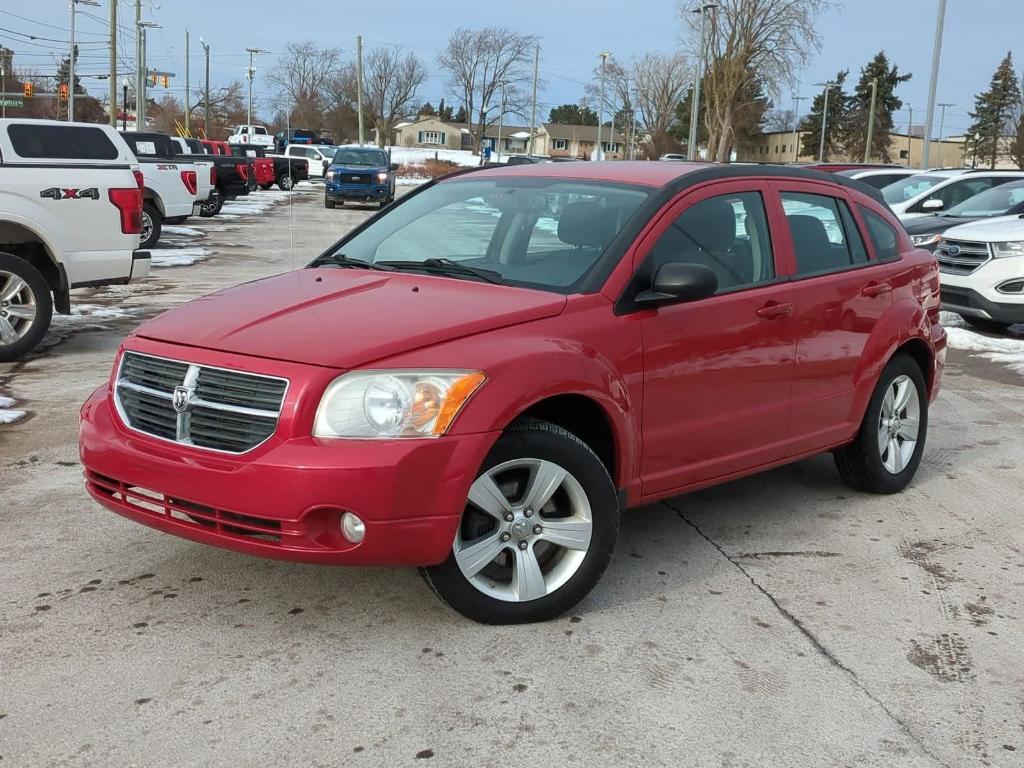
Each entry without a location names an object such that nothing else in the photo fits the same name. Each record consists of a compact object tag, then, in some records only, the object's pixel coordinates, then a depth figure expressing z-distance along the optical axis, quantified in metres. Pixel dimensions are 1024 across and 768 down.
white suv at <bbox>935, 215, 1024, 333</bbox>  11.45
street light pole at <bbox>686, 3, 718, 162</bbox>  44.62
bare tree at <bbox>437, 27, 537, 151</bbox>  107.81
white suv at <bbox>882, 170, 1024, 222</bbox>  15.83
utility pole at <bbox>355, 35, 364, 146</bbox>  68.61
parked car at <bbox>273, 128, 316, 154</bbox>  62.47
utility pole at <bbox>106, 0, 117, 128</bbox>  39.31
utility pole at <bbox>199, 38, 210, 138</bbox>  70.50
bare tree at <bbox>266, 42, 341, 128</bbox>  107.69
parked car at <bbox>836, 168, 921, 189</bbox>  18.39
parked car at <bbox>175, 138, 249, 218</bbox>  26.48
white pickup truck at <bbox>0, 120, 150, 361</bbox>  8.59
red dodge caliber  3.50
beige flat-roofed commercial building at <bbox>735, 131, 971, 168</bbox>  103.50
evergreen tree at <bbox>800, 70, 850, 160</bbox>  104.94
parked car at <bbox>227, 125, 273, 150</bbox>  69.31
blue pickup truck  33.16
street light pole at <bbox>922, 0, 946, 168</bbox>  32.00
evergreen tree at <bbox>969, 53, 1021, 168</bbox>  91.06
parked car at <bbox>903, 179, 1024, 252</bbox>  13.98
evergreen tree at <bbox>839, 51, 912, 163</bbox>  99.54
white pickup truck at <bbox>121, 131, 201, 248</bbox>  18.75
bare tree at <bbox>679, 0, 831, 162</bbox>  62.59
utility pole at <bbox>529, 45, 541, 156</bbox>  71.19
